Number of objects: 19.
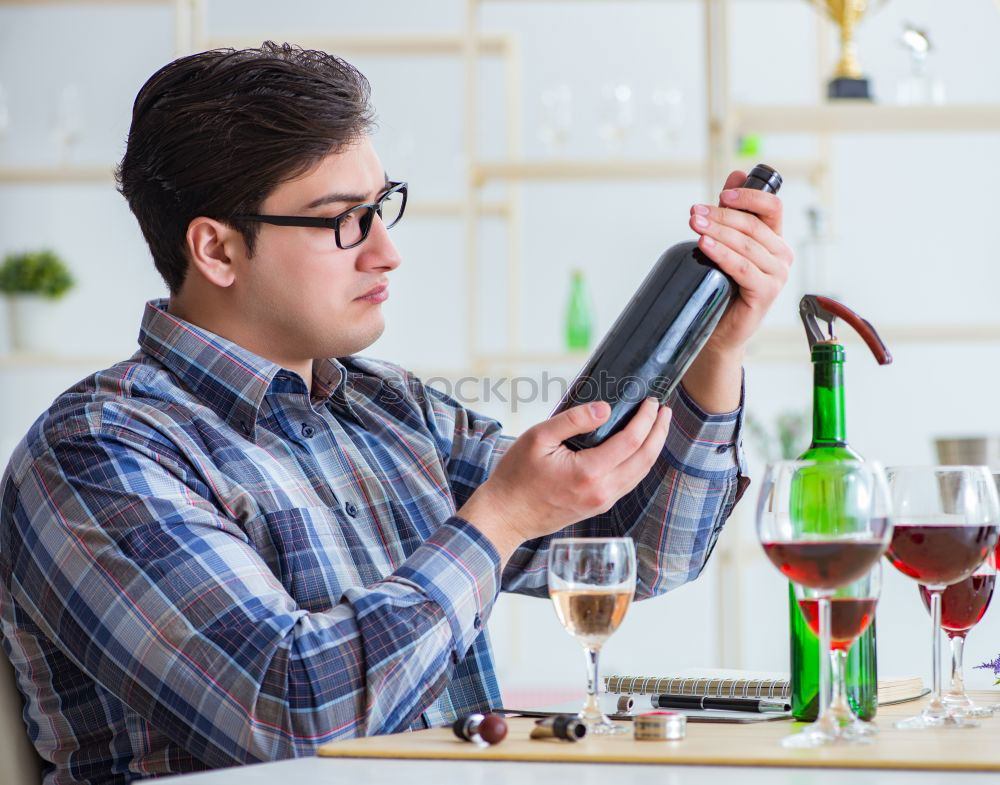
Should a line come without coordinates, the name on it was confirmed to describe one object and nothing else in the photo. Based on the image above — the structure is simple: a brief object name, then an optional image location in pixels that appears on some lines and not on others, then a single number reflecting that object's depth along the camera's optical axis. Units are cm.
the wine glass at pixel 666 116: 592
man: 248
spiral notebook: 252
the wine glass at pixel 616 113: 593
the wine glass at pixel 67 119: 621
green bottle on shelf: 645
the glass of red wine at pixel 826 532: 223
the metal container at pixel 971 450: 442
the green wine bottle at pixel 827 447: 237
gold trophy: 490
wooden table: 214
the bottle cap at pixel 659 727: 229
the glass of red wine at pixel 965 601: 246
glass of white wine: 232
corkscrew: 241
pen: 248
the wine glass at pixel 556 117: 601
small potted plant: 620
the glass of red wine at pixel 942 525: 235
